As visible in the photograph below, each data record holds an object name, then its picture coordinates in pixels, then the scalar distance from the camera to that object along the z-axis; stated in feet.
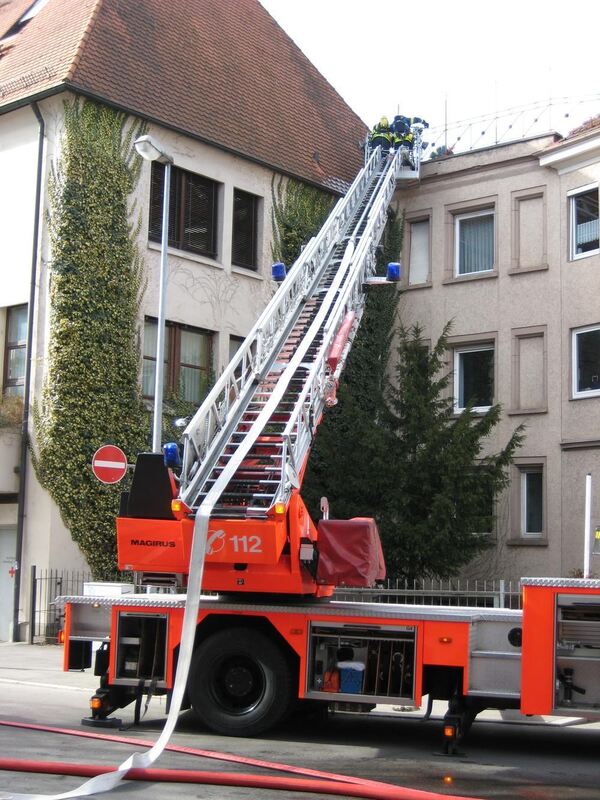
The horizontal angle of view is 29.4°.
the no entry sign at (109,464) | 49.60
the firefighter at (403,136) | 89.86
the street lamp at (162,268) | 53.72
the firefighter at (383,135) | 90.68
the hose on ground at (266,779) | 26.20
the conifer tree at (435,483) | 68.39
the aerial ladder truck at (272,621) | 33.30
